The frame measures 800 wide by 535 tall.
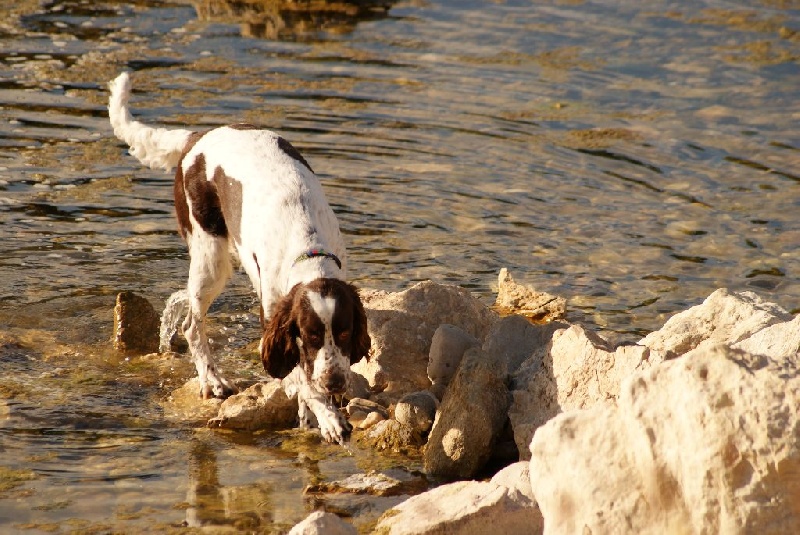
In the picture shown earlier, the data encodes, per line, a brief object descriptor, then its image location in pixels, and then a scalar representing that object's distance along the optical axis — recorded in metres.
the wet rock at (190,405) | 11.98
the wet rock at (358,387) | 12.22
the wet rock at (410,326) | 12.32
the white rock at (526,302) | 14.27
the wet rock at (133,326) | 13.56
